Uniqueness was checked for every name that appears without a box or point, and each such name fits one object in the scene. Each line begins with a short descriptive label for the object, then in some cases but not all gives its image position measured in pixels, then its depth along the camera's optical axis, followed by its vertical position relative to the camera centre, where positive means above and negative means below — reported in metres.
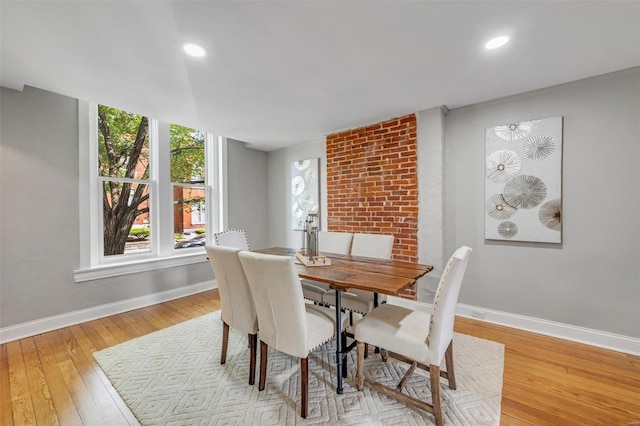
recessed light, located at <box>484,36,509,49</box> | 1.78 +1.13
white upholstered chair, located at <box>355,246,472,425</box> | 1.46 -0.73
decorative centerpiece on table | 2.19 -0.29
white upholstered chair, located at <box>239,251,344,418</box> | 1.49 -0.58
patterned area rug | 1.56 -1.20
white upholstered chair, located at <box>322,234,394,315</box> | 2.23 -0.44
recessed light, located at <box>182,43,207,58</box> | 1.83 +1.11
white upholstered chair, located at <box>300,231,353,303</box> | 2.46 -0.41
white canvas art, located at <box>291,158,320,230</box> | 4.27 +0.34
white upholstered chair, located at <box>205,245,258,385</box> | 1.80 -0.57
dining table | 1.60 -0.44
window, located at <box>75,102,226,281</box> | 3.03 +0.25
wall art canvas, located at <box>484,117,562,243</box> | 2.47 +0.28
